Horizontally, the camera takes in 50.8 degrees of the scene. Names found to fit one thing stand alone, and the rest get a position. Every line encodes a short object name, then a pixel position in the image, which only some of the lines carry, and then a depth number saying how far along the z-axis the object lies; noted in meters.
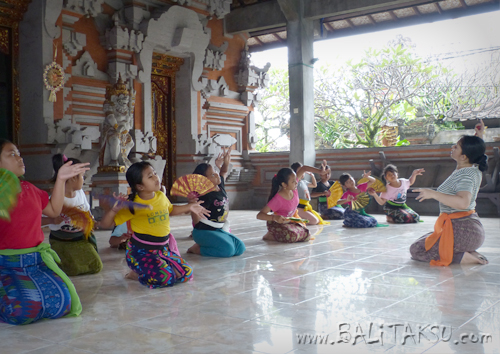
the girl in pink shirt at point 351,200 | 7.83
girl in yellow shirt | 3.88
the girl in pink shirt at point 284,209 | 6.05
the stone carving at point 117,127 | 8.92
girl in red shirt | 3.00
